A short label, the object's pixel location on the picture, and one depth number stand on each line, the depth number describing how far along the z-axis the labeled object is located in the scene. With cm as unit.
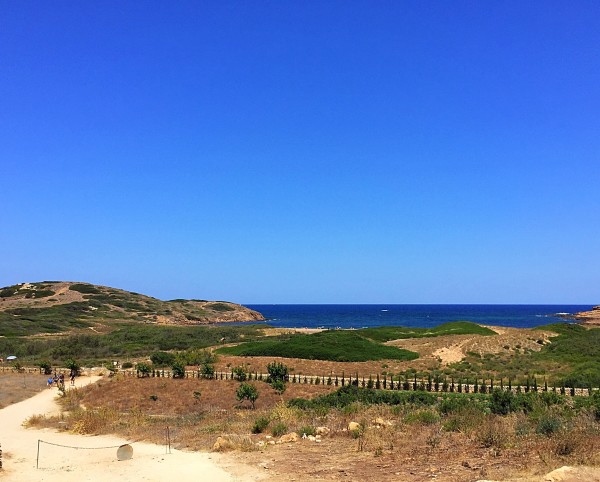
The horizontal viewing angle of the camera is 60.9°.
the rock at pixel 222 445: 1686
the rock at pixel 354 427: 1801
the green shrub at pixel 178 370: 4016
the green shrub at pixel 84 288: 15321
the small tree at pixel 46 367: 4666
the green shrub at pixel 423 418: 1917
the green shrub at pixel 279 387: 3234
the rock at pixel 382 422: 1922
